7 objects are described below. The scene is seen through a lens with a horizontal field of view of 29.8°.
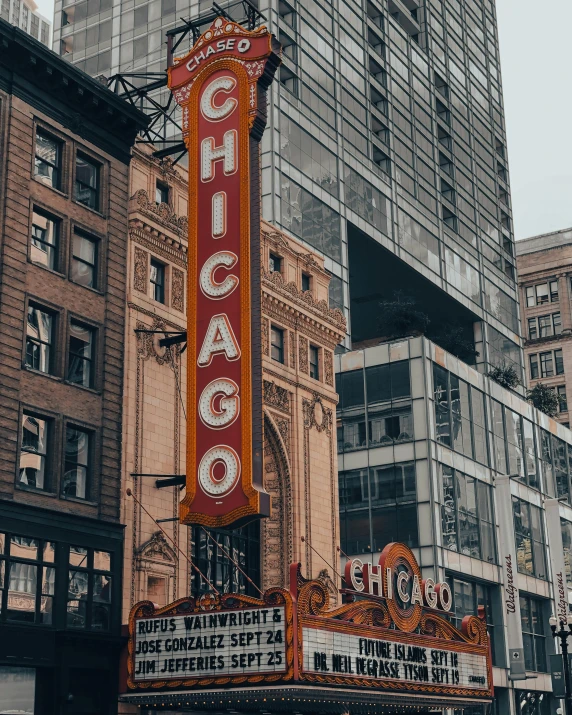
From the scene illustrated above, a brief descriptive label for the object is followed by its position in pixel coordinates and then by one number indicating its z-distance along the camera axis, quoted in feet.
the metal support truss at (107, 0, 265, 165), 128.77
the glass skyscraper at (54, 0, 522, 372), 239.30
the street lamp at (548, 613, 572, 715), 128.57
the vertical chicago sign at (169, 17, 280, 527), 107.55
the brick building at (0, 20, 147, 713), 101.24
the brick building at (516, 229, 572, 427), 395.55
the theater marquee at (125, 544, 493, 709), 98.99
